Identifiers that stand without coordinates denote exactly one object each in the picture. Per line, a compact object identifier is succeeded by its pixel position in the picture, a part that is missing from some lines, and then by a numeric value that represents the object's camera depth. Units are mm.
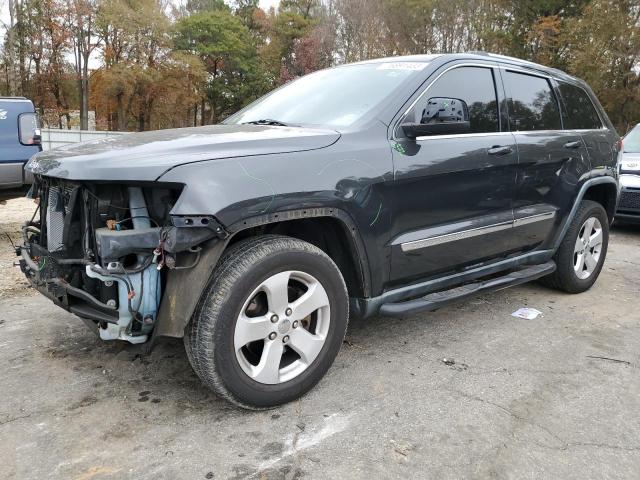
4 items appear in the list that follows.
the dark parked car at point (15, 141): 6172
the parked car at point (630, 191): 7398
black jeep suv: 2404
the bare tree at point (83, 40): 31262
